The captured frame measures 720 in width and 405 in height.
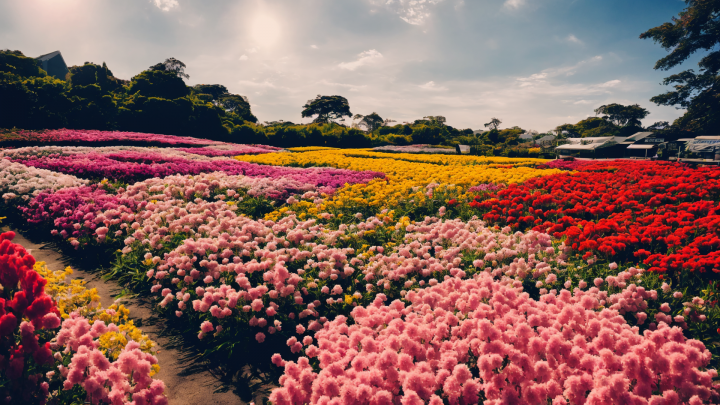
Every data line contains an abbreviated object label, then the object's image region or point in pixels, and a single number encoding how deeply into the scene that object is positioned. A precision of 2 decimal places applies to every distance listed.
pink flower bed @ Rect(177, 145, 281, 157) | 17.83
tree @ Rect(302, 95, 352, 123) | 72.94
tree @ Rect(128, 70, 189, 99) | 32.56
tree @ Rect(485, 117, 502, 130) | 108.88
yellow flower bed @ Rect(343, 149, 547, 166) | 17.50
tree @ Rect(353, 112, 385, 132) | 94.90
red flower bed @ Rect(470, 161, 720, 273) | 4.73
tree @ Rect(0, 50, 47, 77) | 31.82
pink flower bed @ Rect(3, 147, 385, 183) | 9.62
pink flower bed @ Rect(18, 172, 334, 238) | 6.21
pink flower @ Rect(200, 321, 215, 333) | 3.51
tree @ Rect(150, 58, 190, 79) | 54.34
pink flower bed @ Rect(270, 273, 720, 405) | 2.15
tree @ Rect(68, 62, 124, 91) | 35.56
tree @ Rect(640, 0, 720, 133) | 26.92
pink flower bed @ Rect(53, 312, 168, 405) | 2.24
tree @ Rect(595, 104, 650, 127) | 77.75
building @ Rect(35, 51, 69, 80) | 52.97
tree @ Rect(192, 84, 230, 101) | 72.06
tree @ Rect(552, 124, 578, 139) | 85.34
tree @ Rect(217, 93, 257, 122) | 67.50
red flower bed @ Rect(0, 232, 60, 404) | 2.14
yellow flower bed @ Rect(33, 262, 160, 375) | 2.66
